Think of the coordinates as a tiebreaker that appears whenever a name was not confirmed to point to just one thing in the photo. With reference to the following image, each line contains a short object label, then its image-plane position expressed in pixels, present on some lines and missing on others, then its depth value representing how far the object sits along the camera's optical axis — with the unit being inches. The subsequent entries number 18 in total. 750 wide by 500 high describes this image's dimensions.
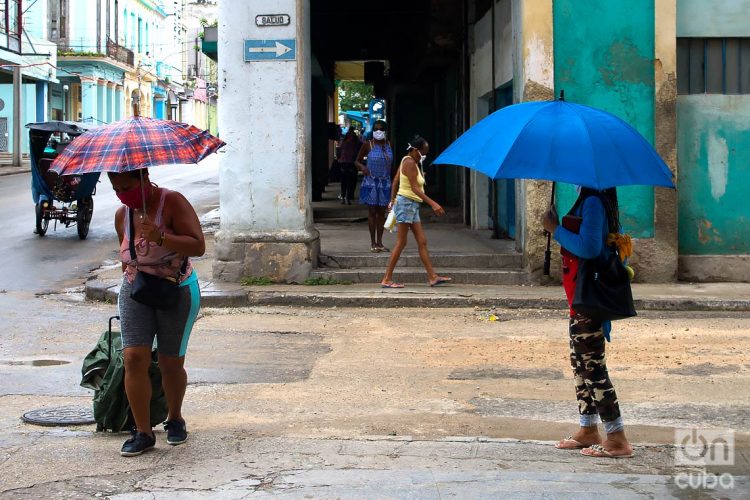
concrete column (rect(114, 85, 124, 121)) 2106.7
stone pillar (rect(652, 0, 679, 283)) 445.4
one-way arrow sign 447.5
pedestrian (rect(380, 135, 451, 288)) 435.8
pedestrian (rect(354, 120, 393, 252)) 508.4
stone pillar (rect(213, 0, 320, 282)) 447.8
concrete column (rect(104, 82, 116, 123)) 2034.9
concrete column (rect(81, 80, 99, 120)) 1921.8
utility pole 1360.7
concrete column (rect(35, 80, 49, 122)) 1665.8
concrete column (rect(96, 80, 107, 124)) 1951.3
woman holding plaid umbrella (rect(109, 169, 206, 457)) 207.6
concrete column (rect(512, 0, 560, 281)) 444.8
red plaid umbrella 198.2
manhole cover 236.2
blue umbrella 193.8
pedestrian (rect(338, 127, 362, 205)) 864.9
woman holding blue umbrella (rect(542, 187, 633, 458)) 202.1
